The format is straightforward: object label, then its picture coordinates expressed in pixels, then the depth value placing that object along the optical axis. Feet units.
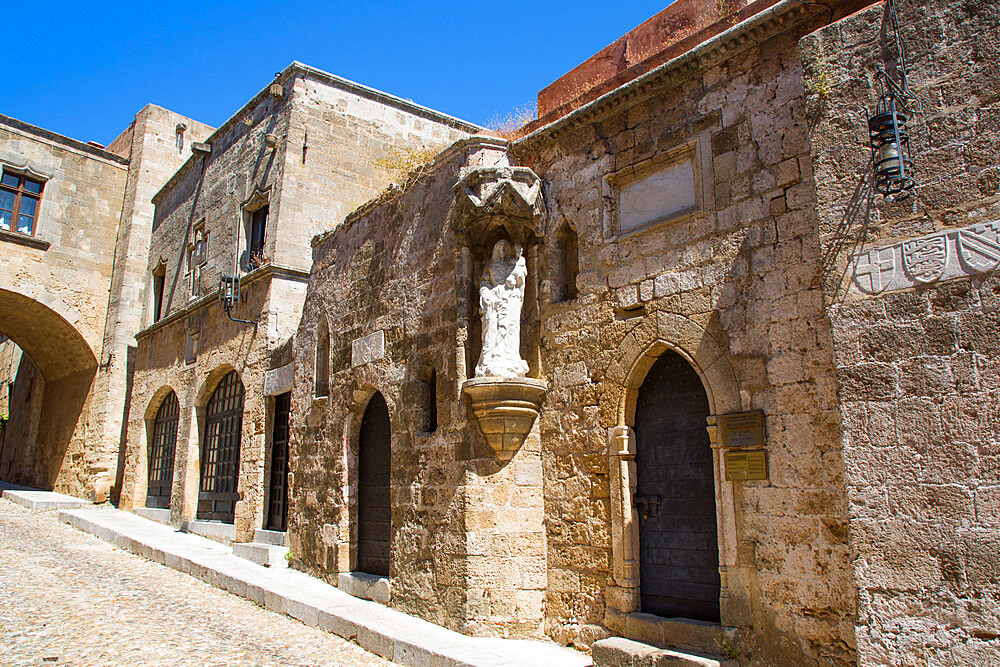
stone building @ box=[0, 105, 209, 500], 50.75
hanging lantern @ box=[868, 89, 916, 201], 12.88
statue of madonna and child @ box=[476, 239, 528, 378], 20.84
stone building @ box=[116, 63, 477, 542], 35.17
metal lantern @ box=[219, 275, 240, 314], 37.45
